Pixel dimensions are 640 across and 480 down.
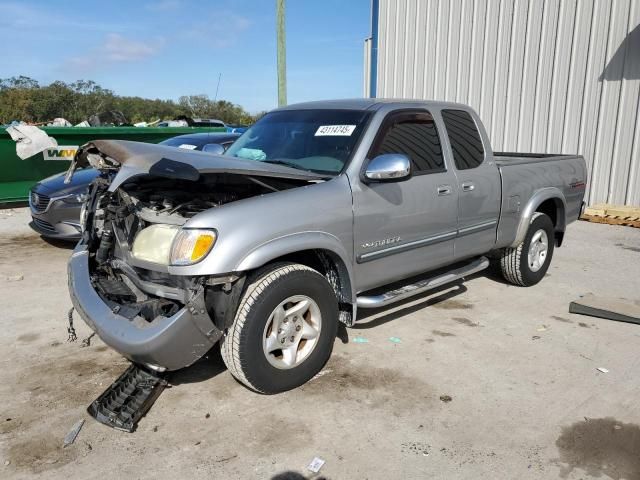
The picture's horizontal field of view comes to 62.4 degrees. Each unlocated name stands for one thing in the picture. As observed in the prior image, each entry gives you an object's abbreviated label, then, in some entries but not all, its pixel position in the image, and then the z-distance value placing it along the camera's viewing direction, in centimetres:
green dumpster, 1040
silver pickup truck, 306
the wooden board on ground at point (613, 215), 939
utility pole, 1138
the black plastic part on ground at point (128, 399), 311
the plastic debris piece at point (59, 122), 1226
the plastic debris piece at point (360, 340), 435
